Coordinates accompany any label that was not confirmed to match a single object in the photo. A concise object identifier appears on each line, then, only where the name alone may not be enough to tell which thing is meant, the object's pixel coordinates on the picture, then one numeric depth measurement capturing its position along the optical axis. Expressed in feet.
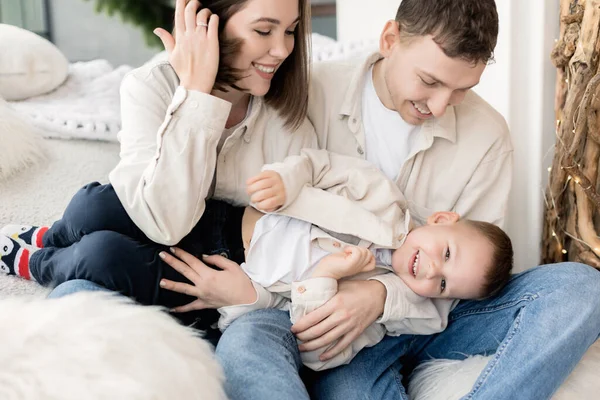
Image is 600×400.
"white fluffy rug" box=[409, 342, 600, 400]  3.93
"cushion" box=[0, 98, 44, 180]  5.42
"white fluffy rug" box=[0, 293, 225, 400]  2.58
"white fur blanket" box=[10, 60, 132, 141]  6.19
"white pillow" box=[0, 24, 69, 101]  6.45
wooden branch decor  5.32
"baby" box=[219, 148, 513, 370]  4.14
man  3.78
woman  4.01
